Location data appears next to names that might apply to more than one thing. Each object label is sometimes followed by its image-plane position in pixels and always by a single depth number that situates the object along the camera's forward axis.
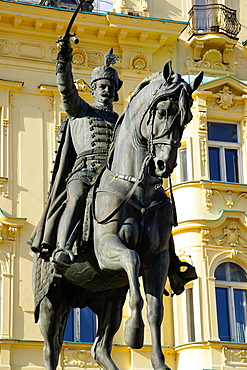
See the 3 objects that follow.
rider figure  12.19
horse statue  11.14
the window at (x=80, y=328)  30.38
